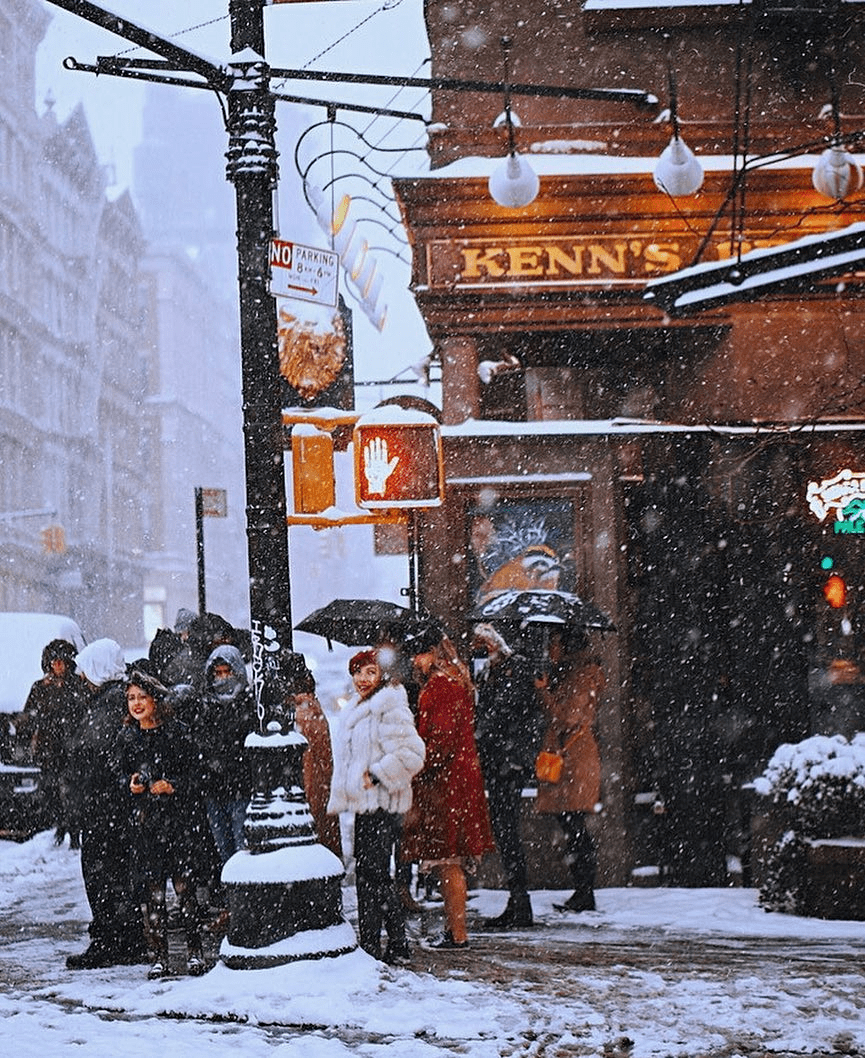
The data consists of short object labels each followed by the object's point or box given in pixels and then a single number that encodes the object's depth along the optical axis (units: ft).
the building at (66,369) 190.39
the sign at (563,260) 43.91
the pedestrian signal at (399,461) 39.96
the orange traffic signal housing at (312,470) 42.80
